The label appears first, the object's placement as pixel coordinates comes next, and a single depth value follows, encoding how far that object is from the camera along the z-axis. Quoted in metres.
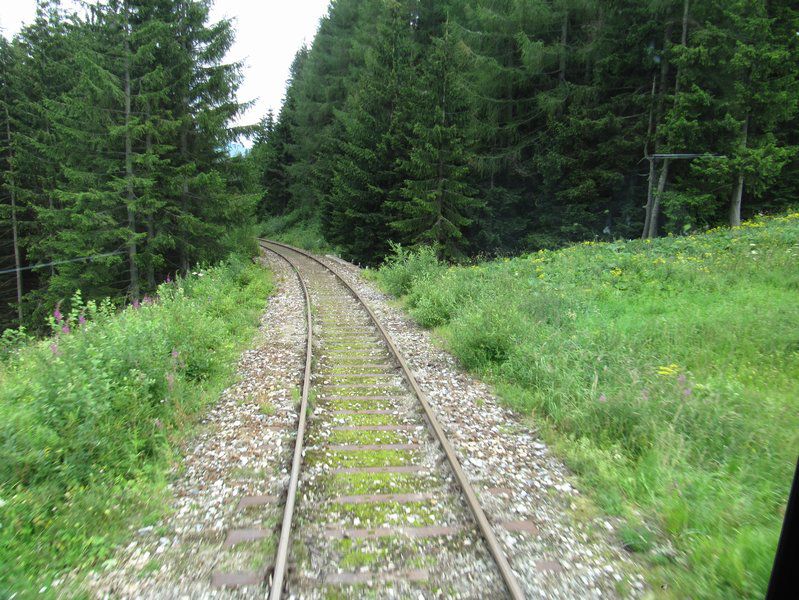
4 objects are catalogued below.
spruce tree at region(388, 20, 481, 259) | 17.91
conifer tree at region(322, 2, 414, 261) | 21.47
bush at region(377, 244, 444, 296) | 14.81
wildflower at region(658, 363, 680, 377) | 5.82
